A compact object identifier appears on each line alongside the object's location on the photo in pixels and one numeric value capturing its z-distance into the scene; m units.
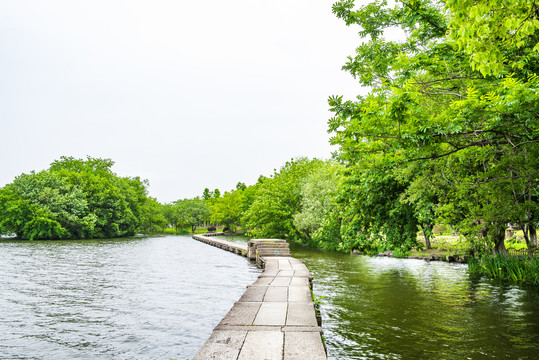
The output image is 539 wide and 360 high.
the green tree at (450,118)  6.29
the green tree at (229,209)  88.69
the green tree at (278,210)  44.84
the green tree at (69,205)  52.69
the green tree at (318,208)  33.88
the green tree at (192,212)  102.75
